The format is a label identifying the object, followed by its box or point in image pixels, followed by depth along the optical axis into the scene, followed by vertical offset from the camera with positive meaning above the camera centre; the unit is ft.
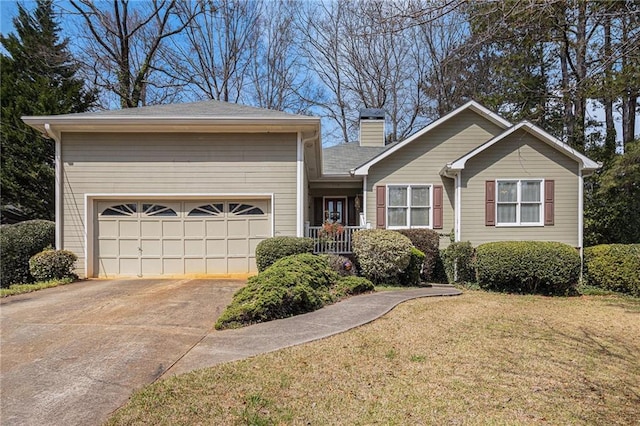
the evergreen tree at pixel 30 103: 48.67 +14.62
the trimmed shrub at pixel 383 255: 30.86 -3.91
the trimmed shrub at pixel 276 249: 28.68 -3.22
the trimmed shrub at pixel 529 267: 30.81 -4.89
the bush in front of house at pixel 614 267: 32.19 -5.38
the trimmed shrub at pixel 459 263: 35.03 -5.21
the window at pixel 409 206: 41.39 +0.32
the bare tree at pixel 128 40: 64.69 +31.25
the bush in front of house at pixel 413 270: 33.09 -5.55
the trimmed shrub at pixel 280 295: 18.35 -4.79
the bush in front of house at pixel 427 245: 37.04 -3.64
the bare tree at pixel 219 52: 73.20 +31.89
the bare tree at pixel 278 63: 77.56 +31.35
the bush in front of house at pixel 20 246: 28.86 -3.15
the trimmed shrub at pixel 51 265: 29.19 -4.58
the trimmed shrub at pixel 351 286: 25.68 -5.61
